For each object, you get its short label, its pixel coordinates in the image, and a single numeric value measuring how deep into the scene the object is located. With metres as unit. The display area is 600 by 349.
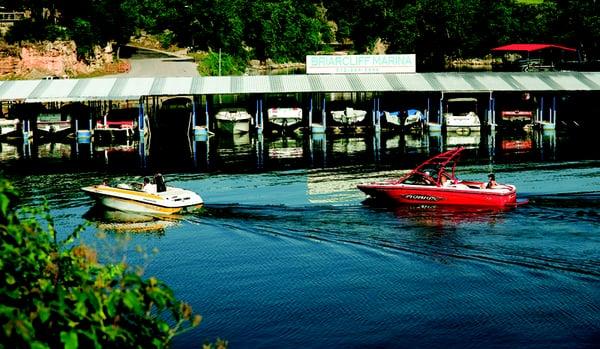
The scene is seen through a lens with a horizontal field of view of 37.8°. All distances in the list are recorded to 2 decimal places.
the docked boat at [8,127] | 81.69
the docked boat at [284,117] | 82.75
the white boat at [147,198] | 41.75
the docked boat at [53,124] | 81.69
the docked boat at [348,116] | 85.88
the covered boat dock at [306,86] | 74.62
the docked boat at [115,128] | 79.81
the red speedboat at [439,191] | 42.00
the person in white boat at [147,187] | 43.19
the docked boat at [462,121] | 80.88
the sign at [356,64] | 78.62
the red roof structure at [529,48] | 109.88
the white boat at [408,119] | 83.50
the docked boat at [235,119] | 84.75
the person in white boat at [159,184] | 42.91
